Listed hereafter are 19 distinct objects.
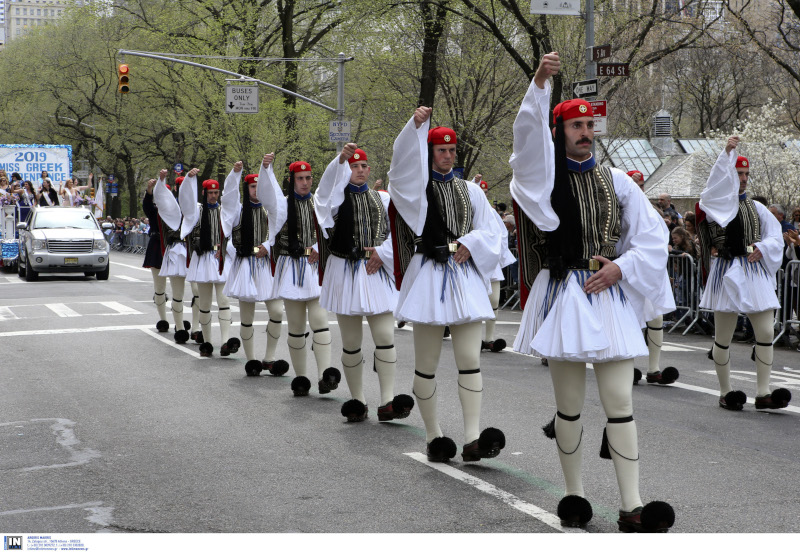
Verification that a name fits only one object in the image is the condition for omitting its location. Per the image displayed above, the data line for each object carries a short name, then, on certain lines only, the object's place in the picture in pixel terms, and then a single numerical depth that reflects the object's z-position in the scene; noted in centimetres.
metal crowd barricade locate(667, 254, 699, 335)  1606
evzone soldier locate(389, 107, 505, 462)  666
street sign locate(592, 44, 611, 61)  1628
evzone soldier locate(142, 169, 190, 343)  1473
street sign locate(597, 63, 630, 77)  1620
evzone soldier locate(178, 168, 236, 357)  1298
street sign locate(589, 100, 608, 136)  1694
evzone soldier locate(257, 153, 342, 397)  964
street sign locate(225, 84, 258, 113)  3175
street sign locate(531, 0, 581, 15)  1633
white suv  2781
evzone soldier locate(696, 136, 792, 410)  894
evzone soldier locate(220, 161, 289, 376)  1111
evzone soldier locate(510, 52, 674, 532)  514
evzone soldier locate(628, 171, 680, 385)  1063
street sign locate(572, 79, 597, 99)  1659
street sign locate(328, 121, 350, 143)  2908
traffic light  2676
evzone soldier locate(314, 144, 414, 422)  830
